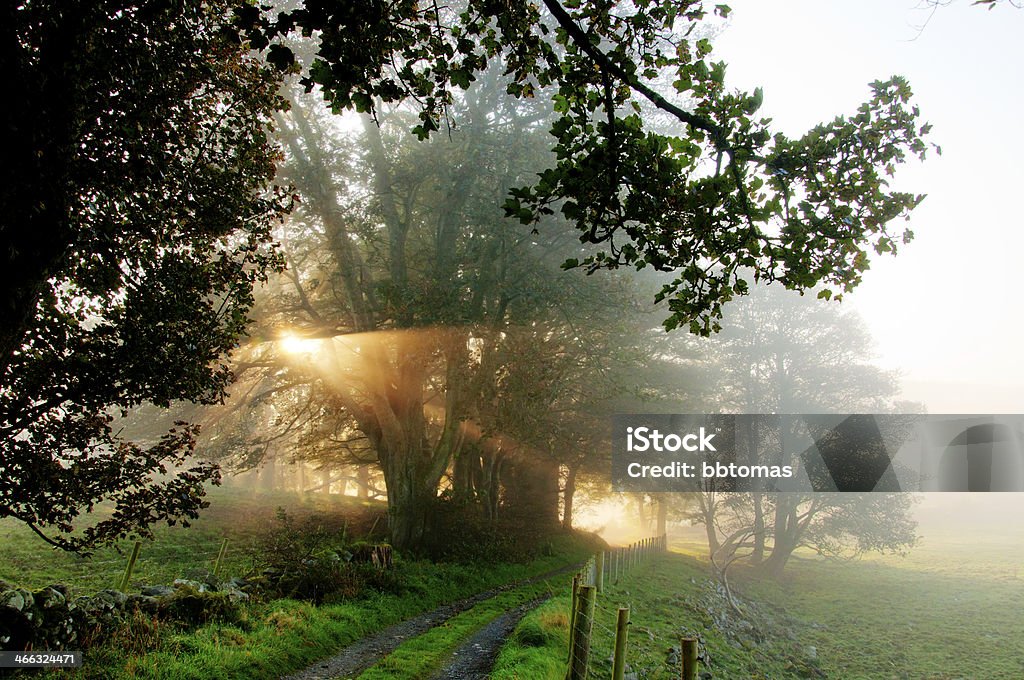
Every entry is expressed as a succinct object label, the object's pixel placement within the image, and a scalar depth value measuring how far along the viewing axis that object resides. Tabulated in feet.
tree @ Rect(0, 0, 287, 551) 18.15
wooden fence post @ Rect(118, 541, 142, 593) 36.31
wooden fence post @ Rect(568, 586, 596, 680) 26.09
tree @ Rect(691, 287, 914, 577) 106.32
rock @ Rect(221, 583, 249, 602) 35.06
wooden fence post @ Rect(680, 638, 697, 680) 20.71
